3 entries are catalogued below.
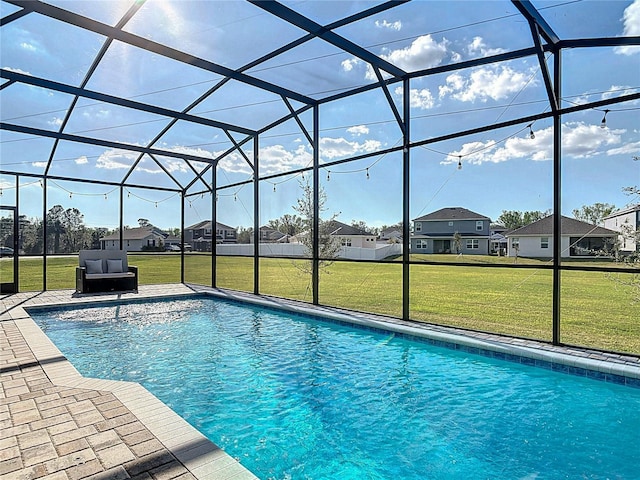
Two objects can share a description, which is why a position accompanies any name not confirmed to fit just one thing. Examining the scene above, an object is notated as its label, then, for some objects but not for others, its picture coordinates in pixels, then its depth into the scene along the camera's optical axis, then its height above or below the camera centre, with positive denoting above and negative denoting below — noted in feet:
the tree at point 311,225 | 33.15 +1.57
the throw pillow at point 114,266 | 33.22 -2.03
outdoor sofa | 31.07 -2.53
